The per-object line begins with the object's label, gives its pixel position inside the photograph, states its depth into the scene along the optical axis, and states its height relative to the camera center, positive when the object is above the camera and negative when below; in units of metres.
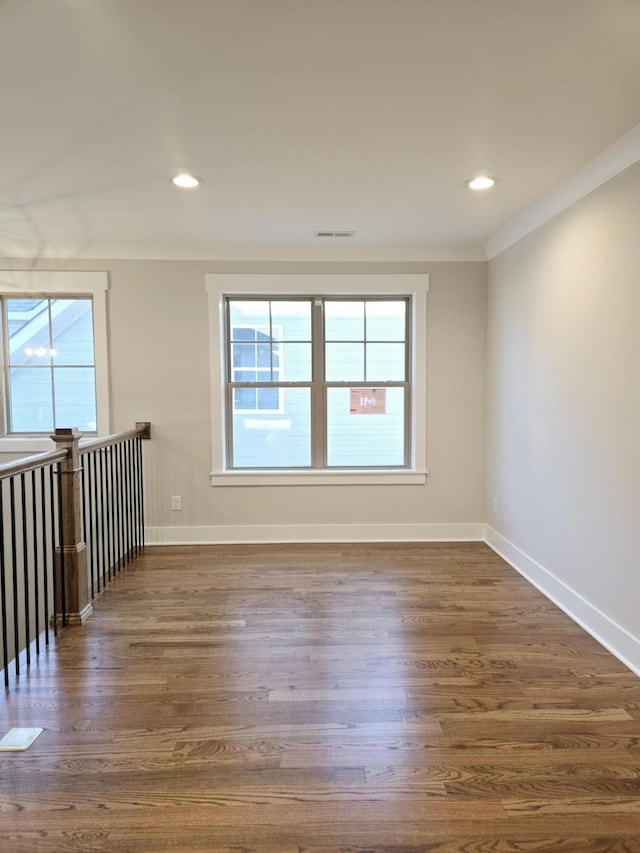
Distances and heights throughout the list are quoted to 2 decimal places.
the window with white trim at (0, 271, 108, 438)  3.92 +0.36
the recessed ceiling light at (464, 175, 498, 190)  2.62 +1.22
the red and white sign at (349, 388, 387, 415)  4.16 +0.03
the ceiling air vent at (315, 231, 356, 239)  3.54 +1.26
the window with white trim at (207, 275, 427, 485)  4.07 +0.15
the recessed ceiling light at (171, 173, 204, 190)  2.56 +1.21
